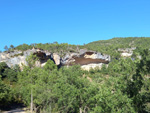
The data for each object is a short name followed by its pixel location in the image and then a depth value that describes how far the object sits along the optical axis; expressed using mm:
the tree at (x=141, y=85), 10297
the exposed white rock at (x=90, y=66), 73875
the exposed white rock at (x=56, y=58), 65500
